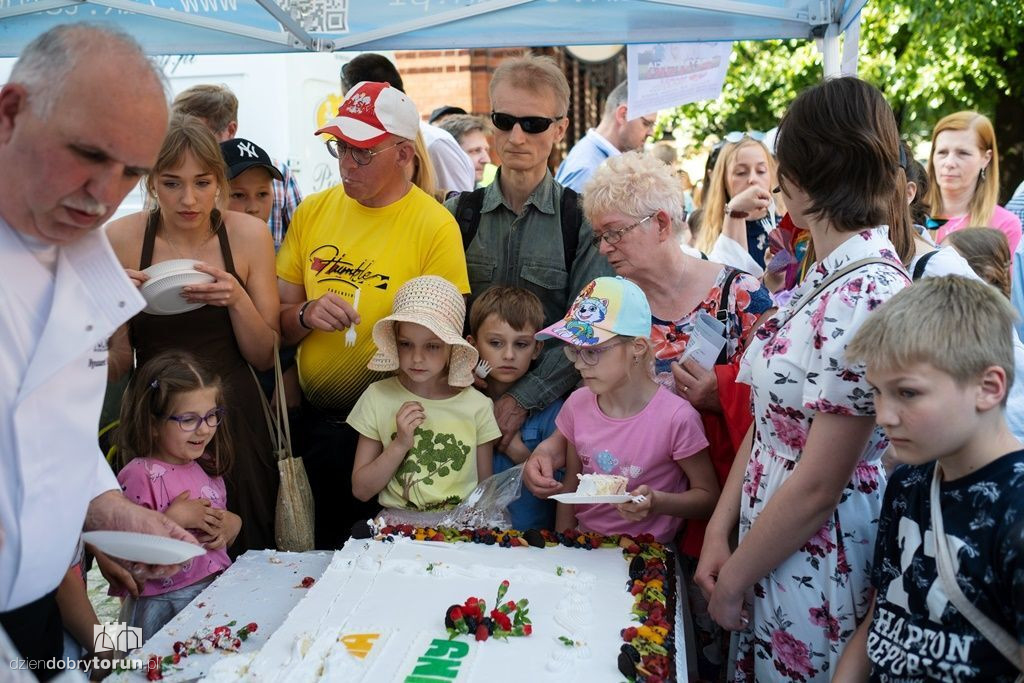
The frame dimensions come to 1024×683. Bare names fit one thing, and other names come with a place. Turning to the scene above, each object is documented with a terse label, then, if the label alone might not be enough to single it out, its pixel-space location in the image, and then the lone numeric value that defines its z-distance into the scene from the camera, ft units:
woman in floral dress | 7.20
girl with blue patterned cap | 9.56
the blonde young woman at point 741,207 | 17.04
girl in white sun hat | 10.51
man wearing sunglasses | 11.87
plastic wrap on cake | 10.37
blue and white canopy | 14.48
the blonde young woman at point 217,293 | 10.53
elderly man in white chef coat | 5.54
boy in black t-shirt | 6.03
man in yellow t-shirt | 11.37
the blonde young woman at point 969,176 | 18.21
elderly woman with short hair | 9.98
